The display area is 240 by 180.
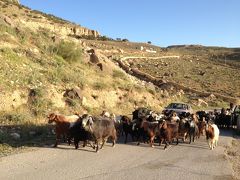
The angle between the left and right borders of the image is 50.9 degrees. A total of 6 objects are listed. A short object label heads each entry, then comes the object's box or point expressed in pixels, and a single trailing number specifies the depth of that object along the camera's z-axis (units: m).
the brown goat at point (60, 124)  9.42
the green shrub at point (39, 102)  12.94
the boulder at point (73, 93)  15.11
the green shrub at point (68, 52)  20.72
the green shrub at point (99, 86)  17.48
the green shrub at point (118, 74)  22.21
